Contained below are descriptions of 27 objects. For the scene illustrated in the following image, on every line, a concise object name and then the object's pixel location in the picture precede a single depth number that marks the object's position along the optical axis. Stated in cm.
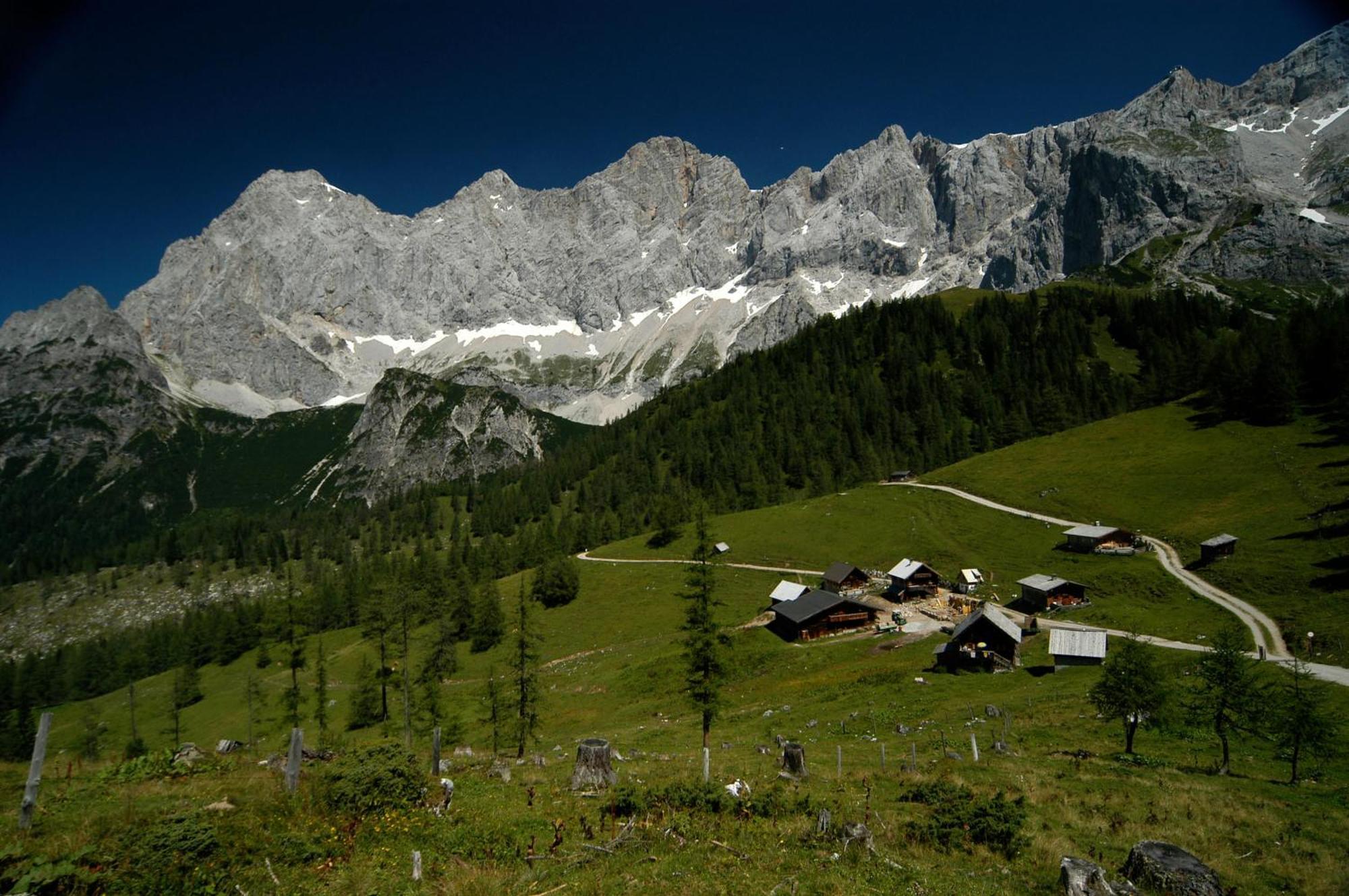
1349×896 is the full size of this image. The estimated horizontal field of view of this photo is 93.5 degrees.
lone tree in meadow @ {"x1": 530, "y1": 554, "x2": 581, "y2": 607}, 9875
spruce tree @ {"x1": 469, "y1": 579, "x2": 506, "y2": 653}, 9169
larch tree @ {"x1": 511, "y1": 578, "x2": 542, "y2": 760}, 4397
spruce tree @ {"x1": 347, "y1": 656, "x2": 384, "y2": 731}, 7038
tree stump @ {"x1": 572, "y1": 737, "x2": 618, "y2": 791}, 2033
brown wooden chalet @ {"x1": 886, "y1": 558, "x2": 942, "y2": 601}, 8000
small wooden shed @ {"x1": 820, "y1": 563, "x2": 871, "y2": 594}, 8150
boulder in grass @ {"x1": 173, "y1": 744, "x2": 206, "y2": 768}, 2091
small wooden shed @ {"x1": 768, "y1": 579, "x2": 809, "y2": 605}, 7819
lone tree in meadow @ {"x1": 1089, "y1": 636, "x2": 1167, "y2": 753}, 2947
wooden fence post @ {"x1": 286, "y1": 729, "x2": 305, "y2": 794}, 1614
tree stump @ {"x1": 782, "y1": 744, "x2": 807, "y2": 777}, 2356
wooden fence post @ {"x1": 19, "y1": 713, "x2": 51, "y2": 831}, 1359
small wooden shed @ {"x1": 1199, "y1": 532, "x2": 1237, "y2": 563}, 6706
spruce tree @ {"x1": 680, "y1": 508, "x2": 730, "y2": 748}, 3772
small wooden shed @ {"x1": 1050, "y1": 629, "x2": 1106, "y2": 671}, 5132
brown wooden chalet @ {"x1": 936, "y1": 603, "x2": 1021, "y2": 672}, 5534
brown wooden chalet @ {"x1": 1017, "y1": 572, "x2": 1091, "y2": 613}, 6706
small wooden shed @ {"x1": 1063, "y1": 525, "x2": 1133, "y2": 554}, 7681
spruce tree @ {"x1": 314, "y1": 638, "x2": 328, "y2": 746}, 6502
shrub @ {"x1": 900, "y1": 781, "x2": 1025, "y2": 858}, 1650
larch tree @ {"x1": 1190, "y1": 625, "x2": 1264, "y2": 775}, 2661
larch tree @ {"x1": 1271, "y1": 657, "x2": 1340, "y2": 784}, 2455
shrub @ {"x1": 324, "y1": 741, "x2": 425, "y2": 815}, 1567
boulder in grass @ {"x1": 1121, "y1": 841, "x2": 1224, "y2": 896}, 1301
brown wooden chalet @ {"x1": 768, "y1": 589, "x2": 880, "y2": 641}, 7069
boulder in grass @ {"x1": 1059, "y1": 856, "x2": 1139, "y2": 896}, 1286
